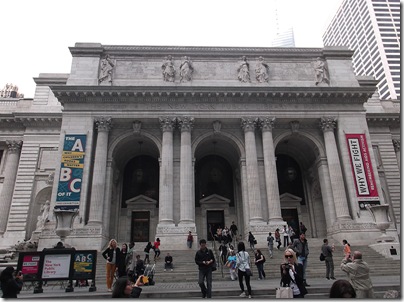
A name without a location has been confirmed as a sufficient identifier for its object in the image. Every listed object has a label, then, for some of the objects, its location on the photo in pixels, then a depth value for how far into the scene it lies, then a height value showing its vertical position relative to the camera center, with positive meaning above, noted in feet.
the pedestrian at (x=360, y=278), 22.54 -1.30
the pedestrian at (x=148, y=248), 68.08 +3.42
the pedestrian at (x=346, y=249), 54.71 +1.77
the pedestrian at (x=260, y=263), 47.28 -0.16
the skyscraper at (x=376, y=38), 317.83 +227.21
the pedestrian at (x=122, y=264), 40.04 +0.16
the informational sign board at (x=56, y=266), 40.83 +0.11
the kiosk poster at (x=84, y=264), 41.47 +0.26
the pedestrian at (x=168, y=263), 60.39 +0.22
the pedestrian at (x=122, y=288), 14.40 -1.00
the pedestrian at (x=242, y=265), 33.58 -0.28
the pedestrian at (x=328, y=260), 47.83 +0.02
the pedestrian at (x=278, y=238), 73.86 +5.23
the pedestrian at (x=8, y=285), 22.43 -1.13
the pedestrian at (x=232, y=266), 50.34 -0.53
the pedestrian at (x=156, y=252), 67.41 +2.53
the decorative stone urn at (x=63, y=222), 67.56 +9.21
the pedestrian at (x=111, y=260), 39.91 +0.68
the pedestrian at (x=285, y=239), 76.56 +5.12
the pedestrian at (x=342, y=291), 12.60 -1.19
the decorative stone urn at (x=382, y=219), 71.20 +8.62
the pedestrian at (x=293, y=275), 23.41 -1.02
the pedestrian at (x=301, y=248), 43.68 +1.69
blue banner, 83.35 +24.41
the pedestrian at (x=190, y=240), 78.03 +5.53
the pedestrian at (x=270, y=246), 67.61 +3.16
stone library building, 86.99 +35.02
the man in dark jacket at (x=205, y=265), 31.42 -0.19
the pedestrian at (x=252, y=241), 69.66 +4.41
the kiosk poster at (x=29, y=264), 40.73 +0.44
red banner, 88.69 +24.44
